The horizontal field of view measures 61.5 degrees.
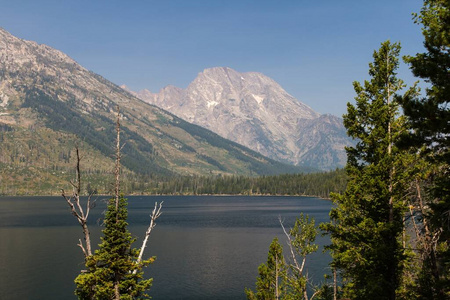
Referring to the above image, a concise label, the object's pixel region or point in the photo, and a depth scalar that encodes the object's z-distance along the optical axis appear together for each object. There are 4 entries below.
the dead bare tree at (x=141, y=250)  30.34
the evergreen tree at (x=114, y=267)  30.89
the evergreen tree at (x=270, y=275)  49.41
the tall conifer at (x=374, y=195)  30.72
